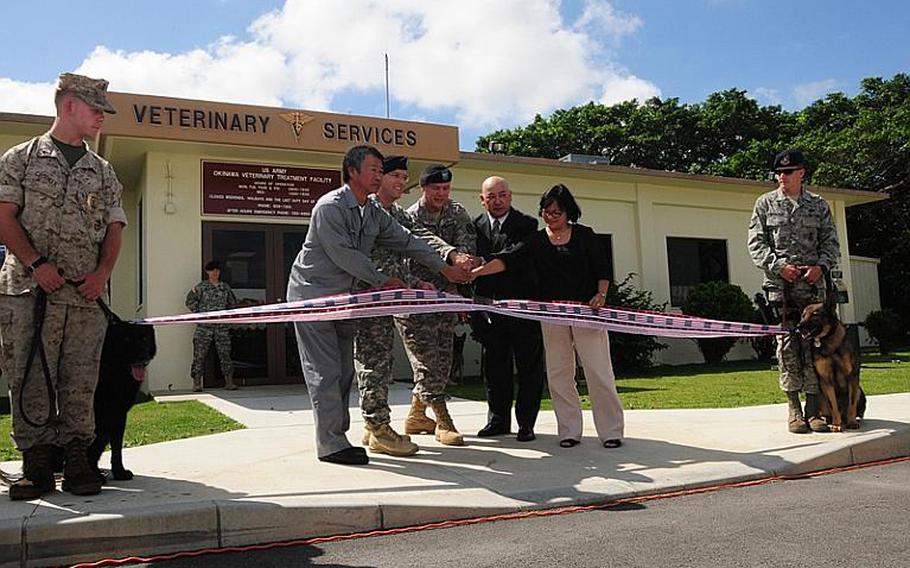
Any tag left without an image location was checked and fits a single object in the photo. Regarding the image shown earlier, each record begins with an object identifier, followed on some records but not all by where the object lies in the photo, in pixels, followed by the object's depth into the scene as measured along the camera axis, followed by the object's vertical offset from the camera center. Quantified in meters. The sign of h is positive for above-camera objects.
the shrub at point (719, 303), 15.06 +0.71
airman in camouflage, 5.68 +0.58
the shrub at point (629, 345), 13.91 -0.06
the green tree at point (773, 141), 24.20 +8.51
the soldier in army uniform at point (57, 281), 3.71 +0.41
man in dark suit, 5.55 +0.12
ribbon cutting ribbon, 4.46 +0.24
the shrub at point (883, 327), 16.39 +0.11
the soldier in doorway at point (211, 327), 10.98 +0.46
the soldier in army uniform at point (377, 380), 4.85 -0.18
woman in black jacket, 5.27 +0.35
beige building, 10.48 +2.64
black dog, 4.11 -0.07
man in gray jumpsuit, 4.55 +0.48
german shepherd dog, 5.51 -0.20
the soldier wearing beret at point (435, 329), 5.35 +0.15
